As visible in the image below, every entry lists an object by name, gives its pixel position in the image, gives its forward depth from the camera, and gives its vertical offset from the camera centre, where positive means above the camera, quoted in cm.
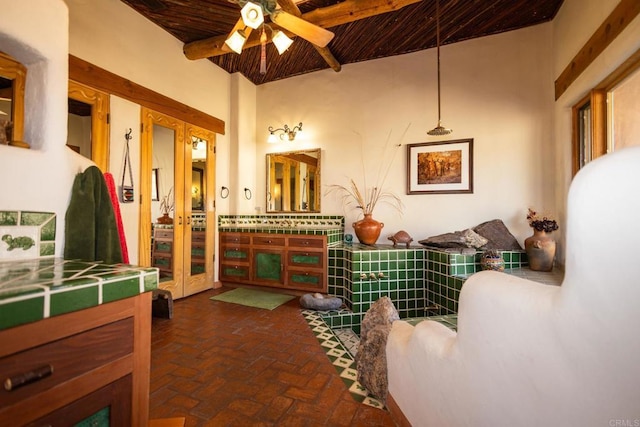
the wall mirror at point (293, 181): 440 +57
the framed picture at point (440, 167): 361 +66
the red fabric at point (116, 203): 197 +9
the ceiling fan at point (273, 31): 214 +160
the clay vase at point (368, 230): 371 -18
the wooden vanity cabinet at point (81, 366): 59 -38
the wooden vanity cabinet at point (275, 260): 365 -61
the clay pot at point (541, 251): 280 -35
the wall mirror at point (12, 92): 209 +95
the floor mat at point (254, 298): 337 -106
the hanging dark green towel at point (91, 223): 134 -4
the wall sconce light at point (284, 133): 452 +137
